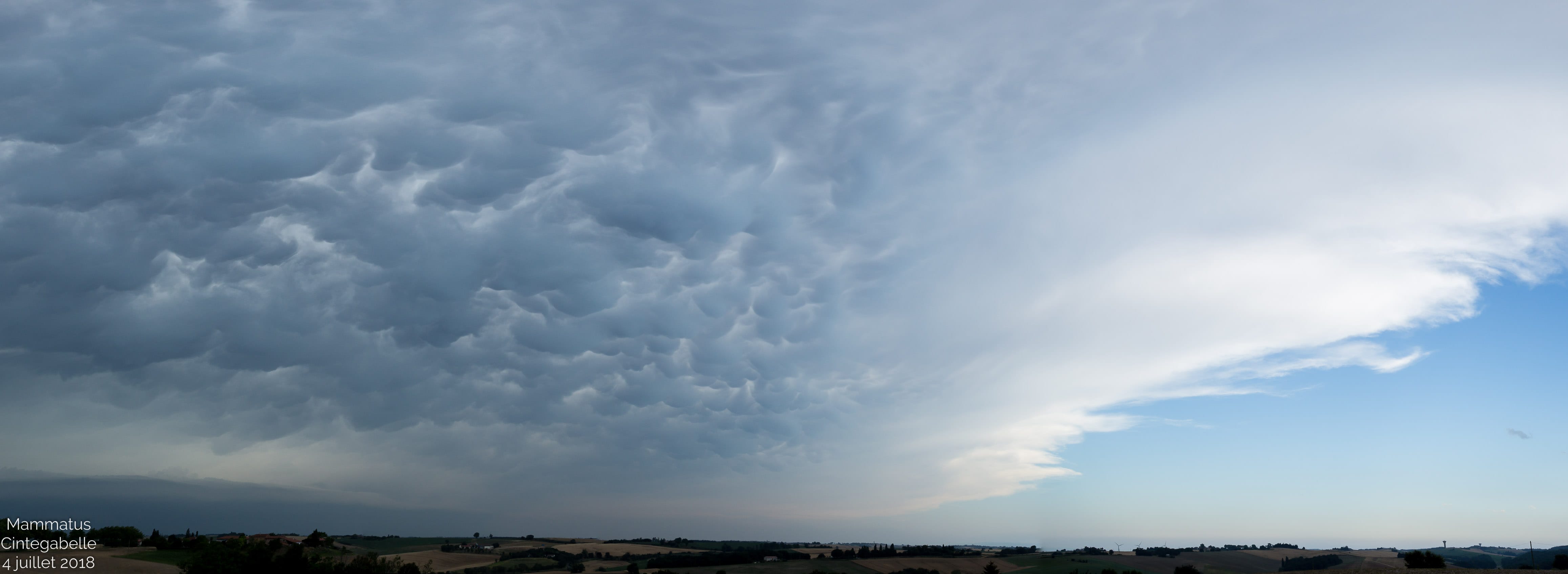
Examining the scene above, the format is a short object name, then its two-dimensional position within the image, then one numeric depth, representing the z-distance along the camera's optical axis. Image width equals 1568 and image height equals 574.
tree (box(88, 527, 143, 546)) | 92.31
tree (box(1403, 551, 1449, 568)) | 90.38
